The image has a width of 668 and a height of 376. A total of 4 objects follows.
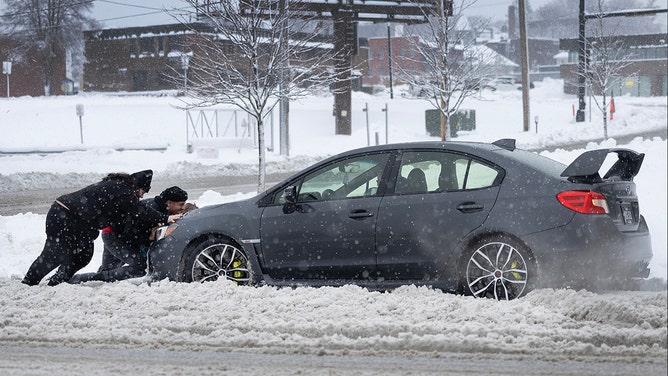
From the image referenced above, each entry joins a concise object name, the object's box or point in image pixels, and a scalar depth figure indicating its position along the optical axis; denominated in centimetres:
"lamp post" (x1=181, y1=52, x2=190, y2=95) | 2456
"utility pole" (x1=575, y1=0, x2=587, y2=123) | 3401
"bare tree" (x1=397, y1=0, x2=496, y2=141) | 2372
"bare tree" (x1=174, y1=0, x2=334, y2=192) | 1897
